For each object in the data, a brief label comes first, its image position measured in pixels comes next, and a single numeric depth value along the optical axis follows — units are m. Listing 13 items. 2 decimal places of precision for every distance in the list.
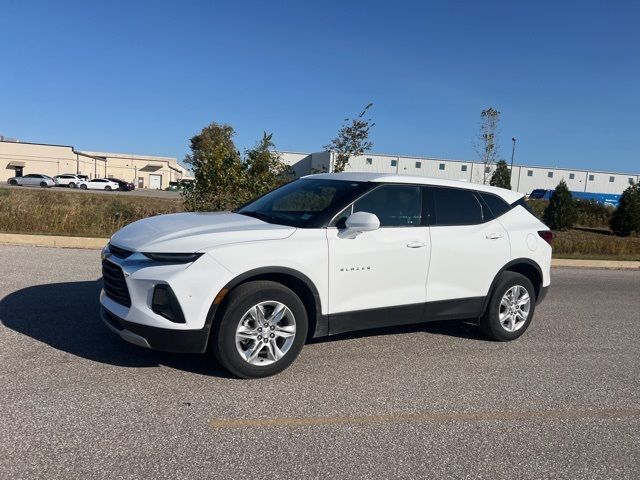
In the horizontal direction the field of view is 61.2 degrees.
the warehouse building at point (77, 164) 68.12
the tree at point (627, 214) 24.89
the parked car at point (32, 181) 54.62
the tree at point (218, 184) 13.13
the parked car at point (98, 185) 57.38
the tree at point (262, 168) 13.50
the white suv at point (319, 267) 4.15
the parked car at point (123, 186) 59.51
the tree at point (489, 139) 37.22
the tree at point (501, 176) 48.00
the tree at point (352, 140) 19.08
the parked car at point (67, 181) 57.47
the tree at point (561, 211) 25.50
